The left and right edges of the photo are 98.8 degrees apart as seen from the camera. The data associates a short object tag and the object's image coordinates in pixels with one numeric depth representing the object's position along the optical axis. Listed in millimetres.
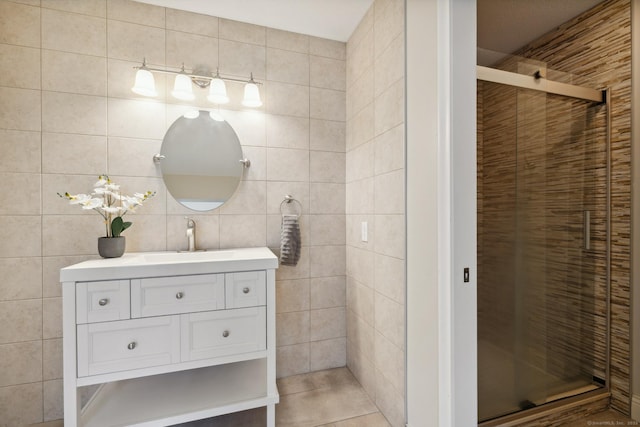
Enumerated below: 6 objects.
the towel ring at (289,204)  1863
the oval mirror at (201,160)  1684
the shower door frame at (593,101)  1518
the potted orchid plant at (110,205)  1405
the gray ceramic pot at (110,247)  1405
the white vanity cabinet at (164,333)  1165
